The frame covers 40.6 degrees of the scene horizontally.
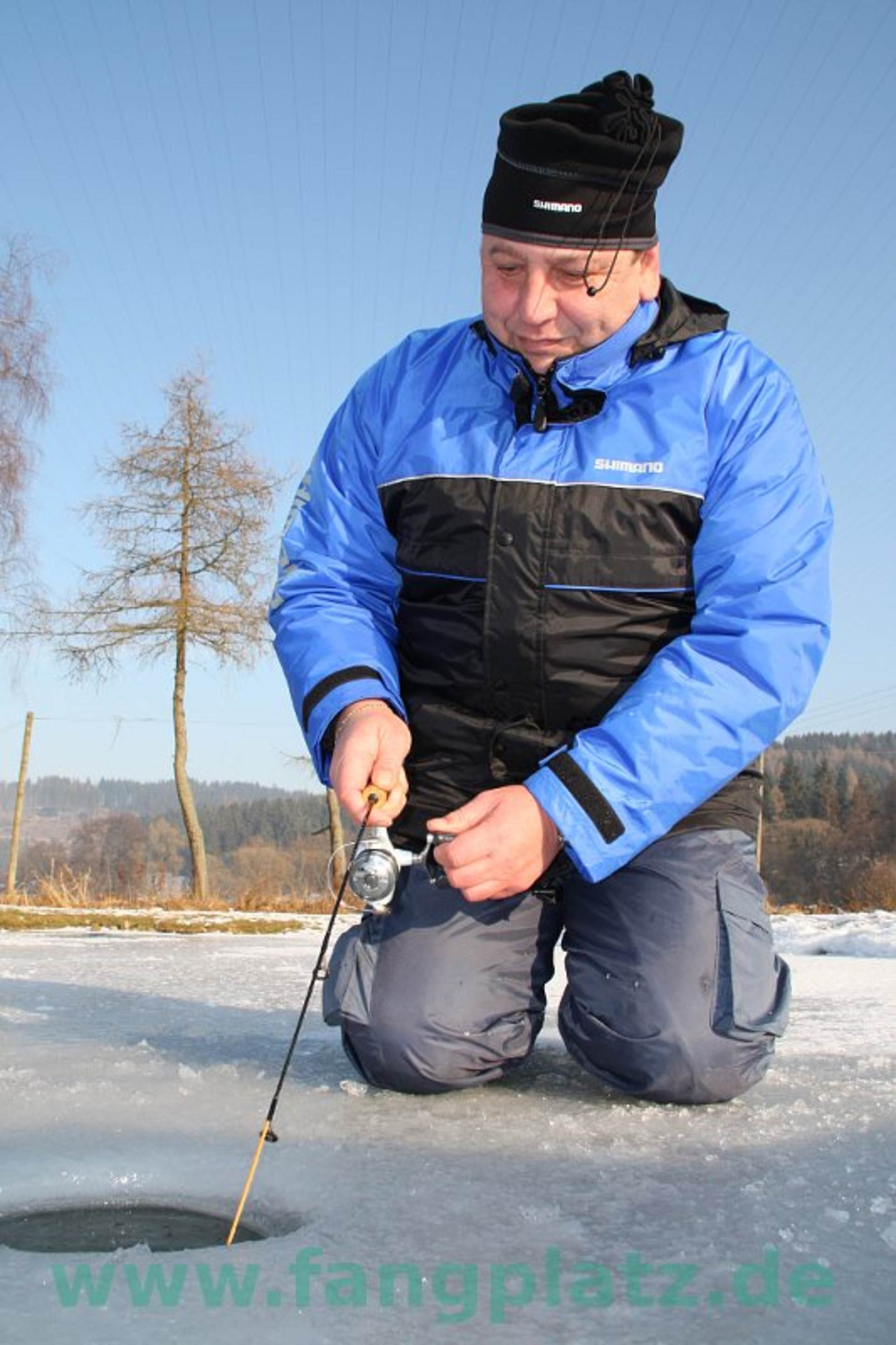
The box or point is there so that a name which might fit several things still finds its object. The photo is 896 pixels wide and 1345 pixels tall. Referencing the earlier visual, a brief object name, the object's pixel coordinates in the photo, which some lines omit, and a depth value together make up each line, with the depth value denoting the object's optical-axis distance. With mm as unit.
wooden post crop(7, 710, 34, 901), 22078
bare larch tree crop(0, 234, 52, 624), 16734
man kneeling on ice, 2285
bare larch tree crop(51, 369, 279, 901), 17094
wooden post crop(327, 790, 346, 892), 15848
